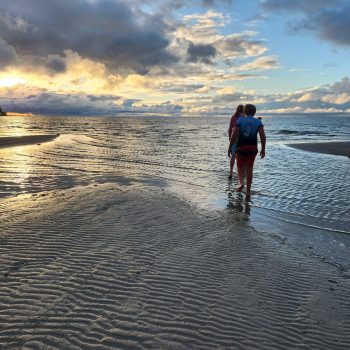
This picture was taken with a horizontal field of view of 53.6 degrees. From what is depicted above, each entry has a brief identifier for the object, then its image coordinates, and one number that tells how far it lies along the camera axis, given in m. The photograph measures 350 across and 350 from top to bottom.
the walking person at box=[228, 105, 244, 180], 11.93
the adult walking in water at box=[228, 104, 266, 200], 9.79
